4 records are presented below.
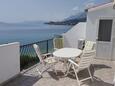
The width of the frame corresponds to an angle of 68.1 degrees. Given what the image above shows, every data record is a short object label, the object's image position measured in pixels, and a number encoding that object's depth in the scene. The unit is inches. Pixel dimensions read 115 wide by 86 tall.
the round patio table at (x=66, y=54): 103.0
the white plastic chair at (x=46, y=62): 102.7
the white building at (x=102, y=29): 146.9
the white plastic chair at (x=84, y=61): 89.4
